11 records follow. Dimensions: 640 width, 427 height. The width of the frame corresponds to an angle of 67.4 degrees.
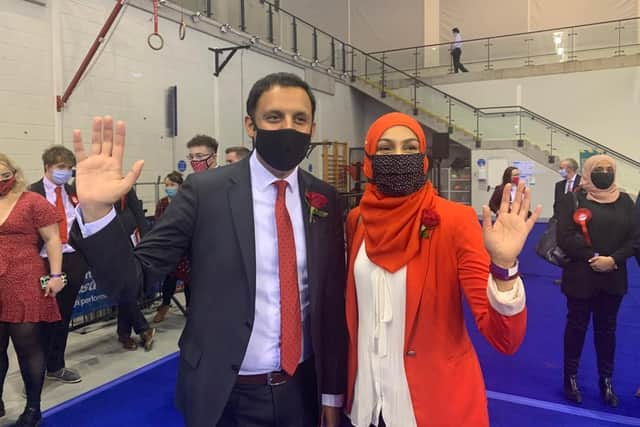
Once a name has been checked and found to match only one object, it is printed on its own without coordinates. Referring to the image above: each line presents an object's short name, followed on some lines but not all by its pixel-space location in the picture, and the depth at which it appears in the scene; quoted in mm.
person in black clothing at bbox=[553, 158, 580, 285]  6544
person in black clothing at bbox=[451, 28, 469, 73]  15039
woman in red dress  3020
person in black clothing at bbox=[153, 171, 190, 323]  5170
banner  5051
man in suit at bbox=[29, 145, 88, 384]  3637
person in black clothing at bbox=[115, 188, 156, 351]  4152
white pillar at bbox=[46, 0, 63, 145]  6078
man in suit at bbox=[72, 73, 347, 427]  1305
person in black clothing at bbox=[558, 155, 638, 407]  3281
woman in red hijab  1515
